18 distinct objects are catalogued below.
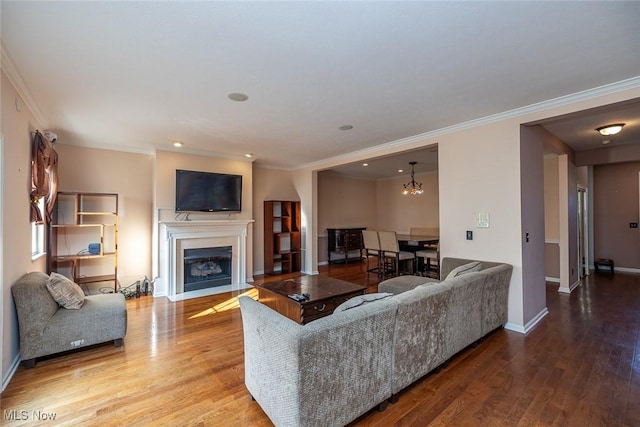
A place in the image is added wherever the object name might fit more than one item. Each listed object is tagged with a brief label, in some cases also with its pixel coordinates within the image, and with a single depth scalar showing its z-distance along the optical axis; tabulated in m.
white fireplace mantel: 4.84
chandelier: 7.93
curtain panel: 2.94
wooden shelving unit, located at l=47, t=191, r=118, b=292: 4.29
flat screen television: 4.96
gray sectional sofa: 1.55
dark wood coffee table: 2.82
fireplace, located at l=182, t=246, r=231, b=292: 5.11
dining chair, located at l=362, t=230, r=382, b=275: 6.09
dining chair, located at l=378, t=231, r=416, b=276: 5.69
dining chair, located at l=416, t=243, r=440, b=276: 5.60
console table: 7.85
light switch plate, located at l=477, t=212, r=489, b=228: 3.47
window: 3.26
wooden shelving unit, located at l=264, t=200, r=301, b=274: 6.45
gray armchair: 2.50
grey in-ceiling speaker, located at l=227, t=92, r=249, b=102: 2.77
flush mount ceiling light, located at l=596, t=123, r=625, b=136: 3.64
